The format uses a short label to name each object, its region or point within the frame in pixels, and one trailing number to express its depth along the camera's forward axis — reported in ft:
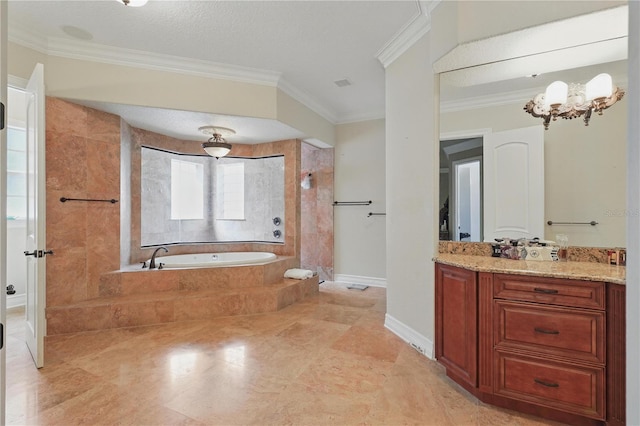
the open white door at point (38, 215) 7.22
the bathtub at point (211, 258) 11.98
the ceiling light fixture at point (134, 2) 6.76
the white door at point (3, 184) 2.32
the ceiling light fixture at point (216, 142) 12.87
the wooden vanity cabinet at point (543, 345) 5.05
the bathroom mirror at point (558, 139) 6.26
